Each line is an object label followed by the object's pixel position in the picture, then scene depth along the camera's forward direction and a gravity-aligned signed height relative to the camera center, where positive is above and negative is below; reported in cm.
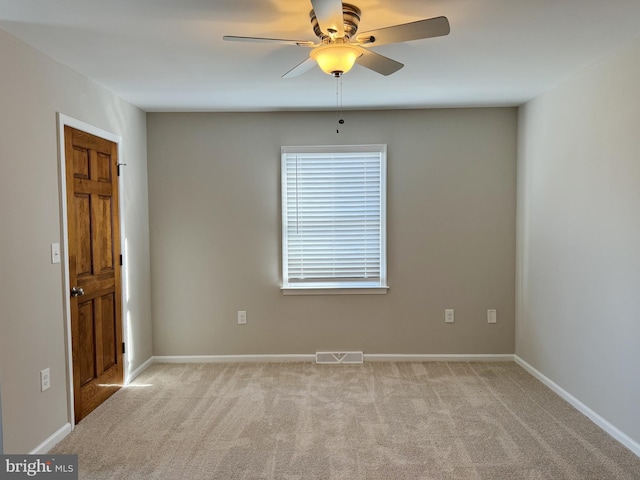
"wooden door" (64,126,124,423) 296 -32
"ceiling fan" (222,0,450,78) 179 +85
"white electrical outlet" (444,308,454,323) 422 -91
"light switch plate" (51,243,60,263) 270 -17
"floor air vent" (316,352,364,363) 421 -132
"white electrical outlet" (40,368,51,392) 258 -94
